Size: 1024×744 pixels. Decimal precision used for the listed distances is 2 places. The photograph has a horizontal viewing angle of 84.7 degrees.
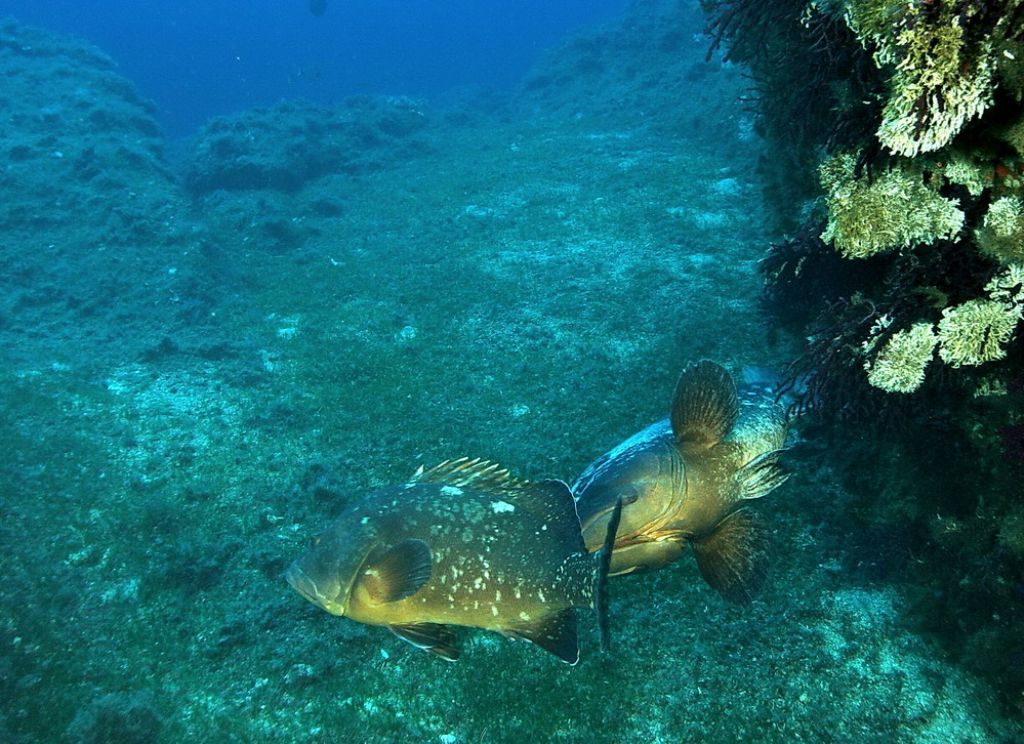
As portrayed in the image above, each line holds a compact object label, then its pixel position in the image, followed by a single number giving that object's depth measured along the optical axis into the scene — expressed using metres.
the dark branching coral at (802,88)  2.78
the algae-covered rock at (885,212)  2.44
